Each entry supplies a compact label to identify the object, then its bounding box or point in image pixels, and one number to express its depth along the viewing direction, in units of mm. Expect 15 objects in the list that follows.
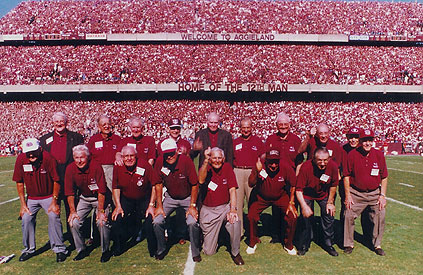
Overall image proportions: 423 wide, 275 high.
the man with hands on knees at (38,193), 5223
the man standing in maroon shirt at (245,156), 6180
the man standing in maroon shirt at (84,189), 5258
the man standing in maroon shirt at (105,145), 6461
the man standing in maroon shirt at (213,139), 6020
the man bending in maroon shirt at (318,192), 5328
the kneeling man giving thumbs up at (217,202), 5168
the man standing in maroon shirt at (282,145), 6023
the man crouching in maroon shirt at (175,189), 5294
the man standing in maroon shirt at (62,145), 6125
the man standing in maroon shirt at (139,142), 6461
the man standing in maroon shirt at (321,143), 5980
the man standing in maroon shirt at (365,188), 5426
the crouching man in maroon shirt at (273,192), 5344
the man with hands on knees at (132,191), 5379
